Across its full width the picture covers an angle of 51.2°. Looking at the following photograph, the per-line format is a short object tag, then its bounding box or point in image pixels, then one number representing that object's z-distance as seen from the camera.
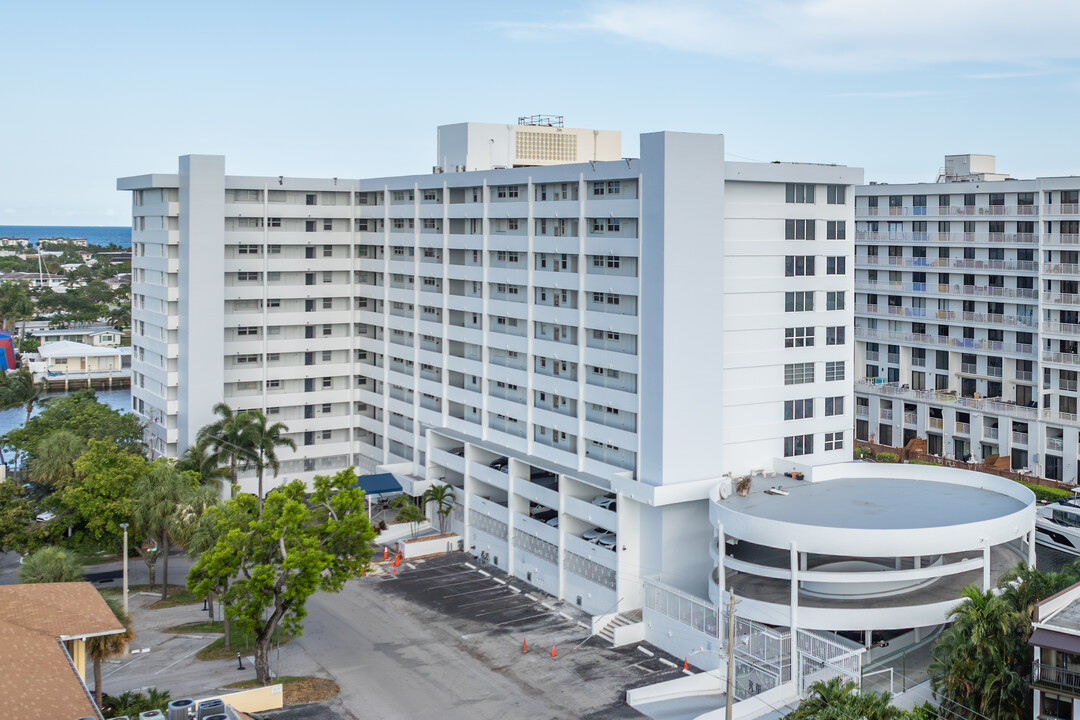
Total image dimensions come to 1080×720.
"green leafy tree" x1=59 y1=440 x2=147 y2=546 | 63.59
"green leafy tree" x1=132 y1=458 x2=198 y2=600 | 61.84
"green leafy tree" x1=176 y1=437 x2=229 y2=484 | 69.38
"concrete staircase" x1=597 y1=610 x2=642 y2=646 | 57.58
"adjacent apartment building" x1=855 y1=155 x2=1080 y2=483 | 83.06
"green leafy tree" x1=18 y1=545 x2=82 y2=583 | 50.03
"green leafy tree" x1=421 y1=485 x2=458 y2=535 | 72.81
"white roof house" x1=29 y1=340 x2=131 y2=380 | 152.38
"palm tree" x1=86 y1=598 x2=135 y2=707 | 42.09
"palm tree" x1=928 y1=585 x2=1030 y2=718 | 39.72
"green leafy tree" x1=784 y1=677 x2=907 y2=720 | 36.22
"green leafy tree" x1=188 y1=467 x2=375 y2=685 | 48.94
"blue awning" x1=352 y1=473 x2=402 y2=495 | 76.25
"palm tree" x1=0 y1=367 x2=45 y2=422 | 102.19
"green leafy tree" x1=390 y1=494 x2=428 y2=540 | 72.62
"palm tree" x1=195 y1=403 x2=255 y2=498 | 71.06
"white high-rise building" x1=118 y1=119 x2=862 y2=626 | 57.53
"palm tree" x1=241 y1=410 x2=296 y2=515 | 71.31
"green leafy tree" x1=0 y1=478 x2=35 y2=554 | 61.19
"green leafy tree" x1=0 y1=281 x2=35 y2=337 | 185.00
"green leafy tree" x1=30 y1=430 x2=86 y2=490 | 71.12
